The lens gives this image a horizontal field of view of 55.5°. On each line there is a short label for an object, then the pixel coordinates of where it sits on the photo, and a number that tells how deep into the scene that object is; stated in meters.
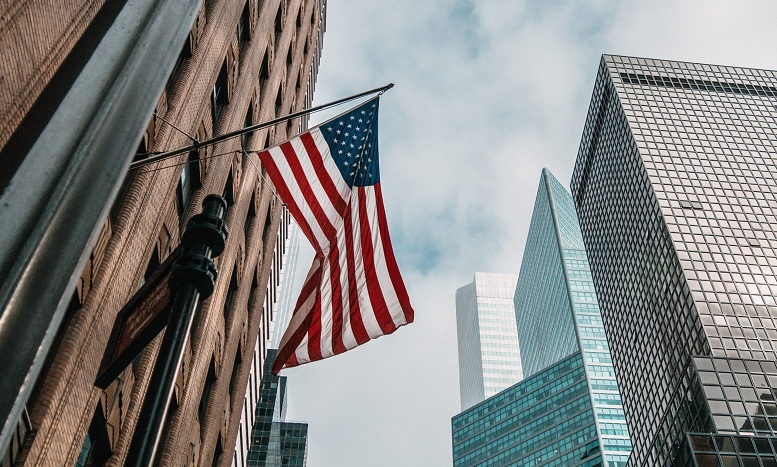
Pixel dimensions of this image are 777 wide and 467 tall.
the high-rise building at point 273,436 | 114.38
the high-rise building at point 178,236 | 9.84
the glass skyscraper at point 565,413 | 144.38
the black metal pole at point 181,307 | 5.11
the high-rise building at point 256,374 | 35.31
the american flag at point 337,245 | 13.18
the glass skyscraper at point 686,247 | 68.50
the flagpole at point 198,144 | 8.14
